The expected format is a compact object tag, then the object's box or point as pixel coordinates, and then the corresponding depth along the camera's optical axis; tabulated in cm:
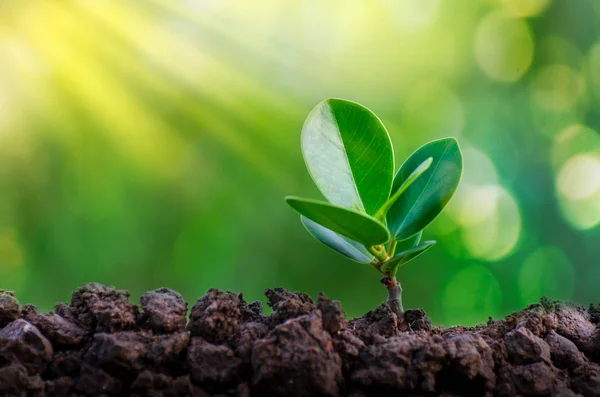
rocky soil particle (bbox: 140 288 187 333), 56
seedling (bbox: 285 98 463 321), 58
